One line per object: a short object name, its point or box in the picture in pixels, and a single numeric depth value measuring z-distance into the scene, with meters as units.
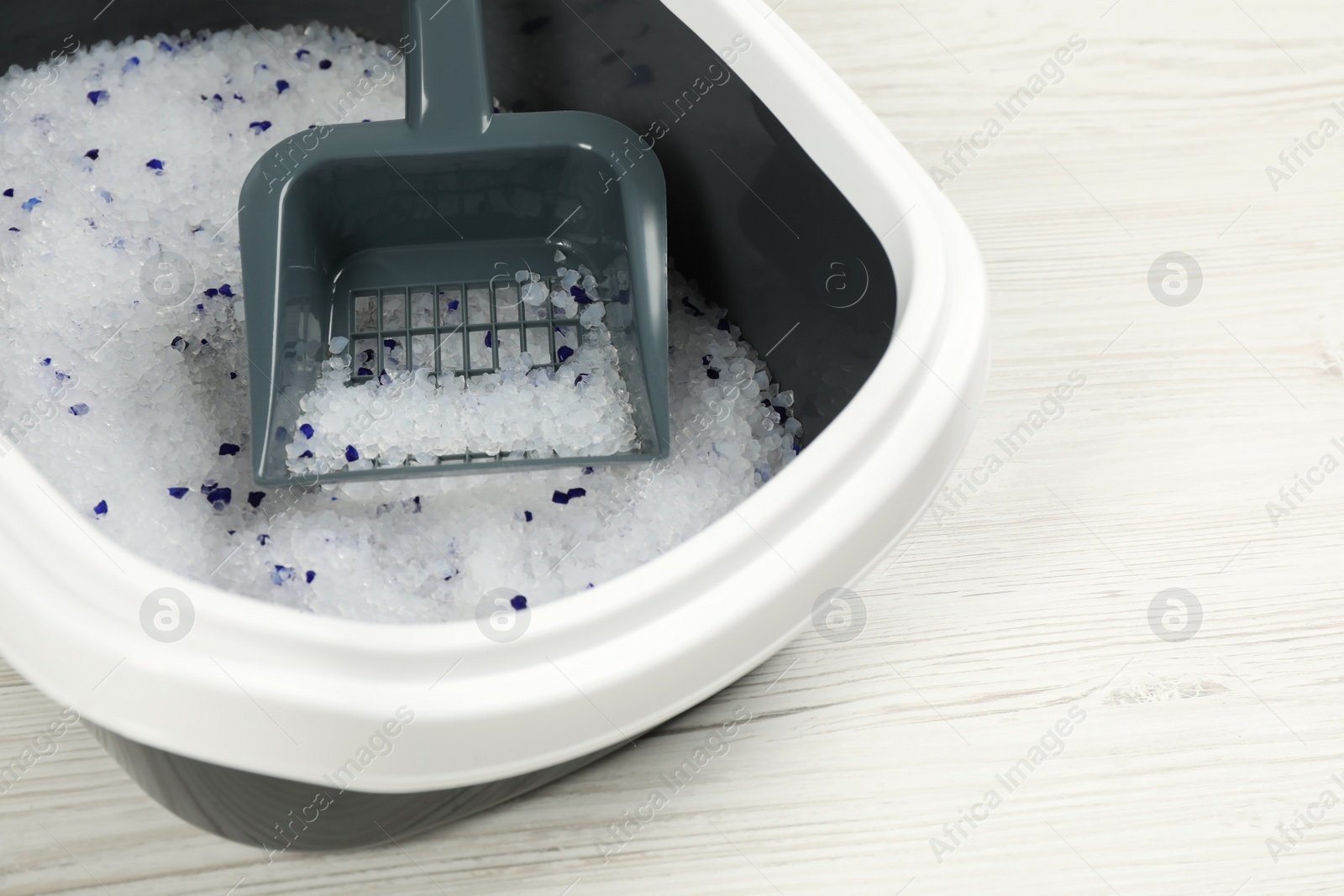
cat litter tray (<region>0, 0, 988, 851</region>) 0.93
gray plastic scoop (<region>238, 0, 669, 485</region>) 1.06
